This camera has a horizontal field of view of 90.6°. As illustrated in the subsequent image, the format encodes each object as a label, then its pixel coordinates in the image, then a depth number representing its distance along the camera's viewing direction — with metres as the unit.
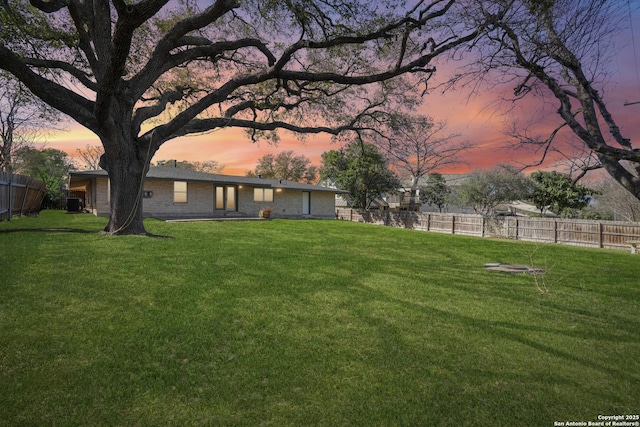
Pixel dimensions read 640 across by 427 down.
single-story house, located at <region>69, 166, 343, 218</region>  20.19
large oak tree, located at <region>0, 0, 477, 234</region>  7.96
